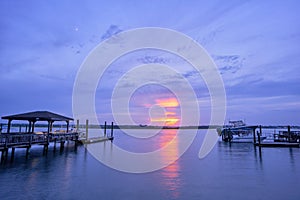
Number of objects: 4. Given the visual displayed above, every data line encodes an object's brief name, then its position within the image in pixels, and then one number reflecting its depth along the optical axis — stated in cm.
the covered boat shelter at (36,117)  1822
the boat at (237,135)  3336
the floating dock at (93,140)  2725
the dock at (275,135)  2458
